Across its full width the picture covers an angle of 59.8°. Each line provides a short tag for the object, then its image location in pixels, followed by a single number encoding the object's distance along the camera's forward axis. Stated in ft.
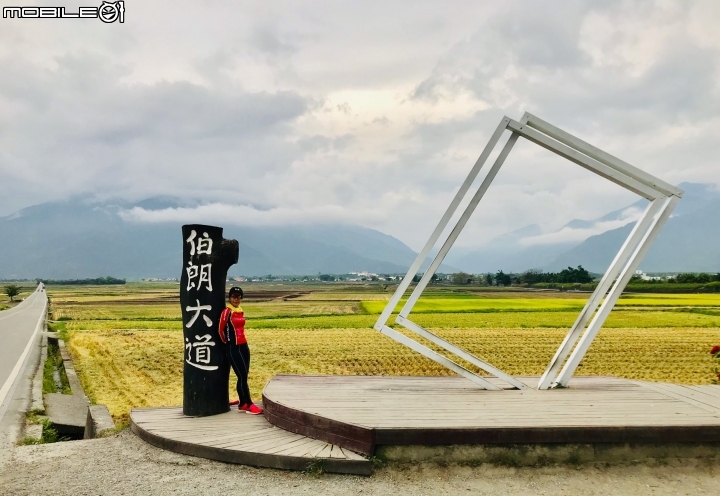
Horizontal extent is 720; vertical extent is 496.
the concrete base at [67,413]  30.22
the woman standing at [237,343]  24.34
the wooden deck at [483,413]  18.42
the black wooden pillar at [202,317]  24.17
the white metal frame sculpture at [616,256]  24.90
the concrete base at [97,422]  25.49
